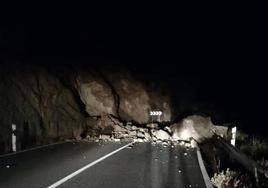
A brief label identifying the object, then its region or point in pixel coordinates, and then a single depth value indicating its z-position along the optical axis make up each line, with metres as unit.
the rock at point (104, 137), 12.03
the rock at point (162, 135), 11.98
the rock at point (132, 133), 12.55
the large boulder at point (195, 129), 11.30
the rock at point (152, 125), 13.91
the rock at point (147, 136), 12.04
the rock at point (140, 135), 12.39
